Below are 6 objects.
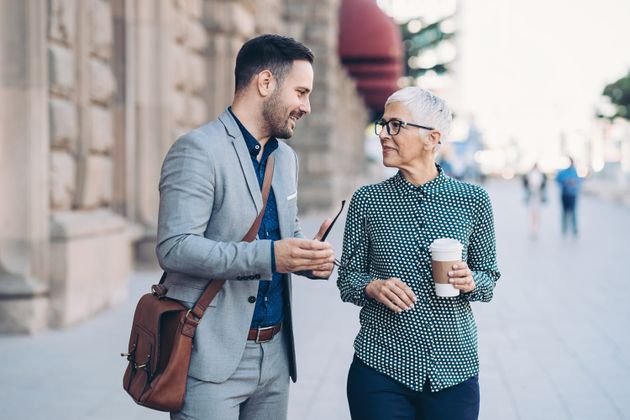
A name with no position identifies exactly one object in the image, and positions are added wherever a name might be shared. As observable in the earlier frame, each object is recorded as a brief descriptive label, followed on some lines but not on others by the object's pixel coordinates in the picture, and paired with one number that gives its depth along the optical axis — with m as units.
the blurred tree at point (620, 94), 48.06
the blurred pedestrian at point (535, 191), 18.56
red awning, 22.23
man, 2.54
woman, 2.86
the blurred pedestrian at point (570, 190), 17.98
